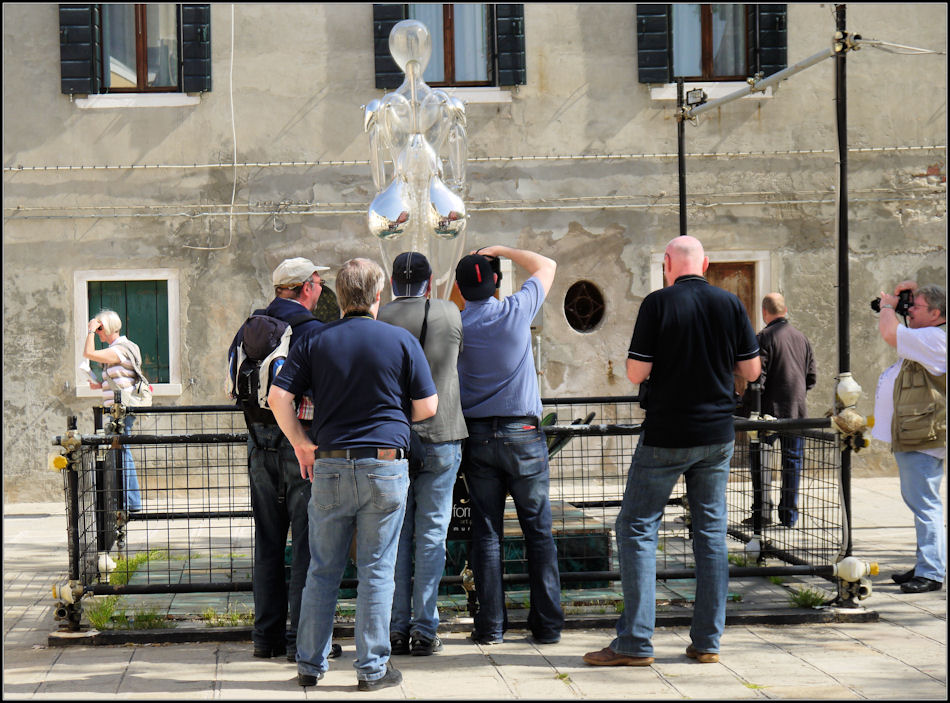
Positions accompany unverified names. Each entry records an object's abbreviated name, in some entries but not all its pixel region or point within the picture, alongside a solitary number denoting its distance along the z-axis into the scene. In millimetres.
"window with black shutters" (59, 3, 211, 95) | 12648
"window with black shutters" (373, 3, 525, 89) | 12859
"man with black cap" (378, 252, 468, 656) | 5531
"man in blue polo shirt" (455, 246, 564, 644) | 5734
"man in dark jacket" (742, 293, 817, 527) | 9203
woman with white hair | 10508
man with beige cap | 5473
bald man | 5348
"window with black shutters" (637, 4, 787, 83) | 13195
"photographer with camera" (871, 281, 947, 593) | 6930
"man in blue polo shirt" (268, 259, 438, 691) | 4953
